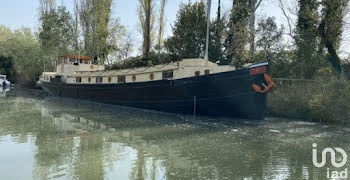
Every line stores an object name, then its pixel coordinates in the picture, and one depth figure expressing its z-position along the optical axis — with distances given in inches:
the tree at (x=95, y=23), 1283.2
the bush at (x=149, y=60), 1015.7
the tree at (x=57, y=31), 1382.9
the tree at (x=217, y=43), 908.0
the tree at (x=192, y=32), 929.5
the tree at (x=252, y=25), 815.7
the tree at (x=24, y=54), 1589.6
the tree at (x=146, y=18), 1104.2
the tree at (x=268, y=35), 774.5
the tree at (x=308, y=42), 675.4
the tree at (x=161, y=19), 1268.5
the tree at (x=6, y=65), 1727.4
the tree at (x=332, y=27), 656.4
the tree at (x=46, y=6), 1560.3
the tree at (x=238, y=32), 838.5
